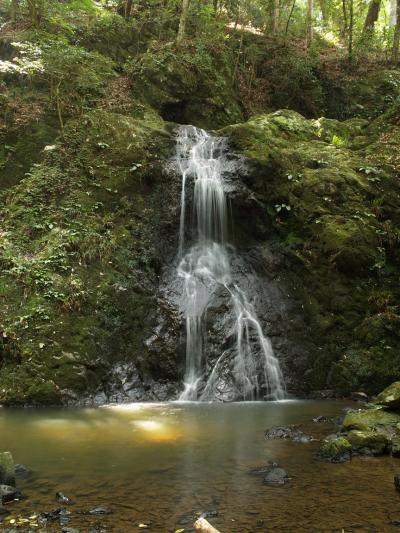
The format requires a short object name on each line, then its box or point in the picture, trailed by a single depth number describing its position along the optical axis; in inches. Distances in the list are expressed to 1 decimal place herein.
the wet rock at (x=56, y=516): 152.3
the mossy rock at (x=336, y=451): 218.2
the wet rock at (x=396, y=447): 222.4
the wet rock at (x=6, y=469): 176.1
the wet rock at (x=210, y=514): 159.0
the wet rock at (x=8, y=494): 166.7
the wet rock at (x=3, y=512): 156.0
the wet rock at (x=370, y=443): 226.2
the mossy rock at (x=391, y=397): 264.7
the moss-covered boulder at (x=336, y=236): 403.5
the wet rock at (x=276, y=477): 188.7
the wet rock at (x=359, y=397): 368.3
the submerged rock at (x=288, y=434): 251.3
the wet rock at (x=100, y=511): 158.7
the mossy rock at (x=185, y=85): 655.1
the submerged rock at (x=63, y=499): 167.0
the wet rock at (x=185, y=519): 153.1
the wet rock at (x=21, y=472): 192.6
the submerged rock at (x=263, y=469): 200.1
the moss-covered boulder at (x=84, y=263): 344.8
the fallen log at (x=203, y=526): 141.4
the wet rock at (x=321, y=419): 291.7
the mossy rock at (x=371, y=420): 245.0
